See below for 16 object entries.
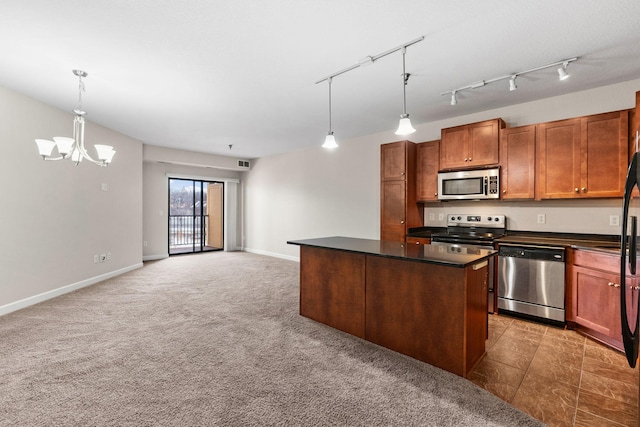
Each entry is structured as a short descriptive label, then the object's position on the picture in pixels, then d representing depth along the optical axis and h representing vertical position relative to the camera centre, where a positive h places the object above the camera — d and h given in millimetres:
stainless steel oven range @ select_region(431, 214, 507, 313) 3498 -296
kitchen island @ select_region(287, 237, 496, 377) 2176 -741
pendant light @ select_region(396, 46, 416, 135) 2623 +779
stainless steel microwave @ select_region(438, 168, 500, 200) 3723 +366
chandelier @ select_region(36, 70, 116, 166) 2701 +629
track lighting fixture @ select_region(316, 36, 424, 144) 2459 +1402
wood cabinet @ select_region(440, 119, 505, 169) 3703 +900
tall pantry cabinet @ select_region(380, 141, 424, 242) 4383 +308
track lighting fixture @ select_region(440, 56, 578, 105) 2699 +1396
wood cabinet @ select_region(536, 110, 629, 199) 2955 +601
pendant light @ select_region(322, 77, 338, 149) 3182 +774
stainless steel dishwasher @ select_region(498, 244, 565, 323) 3066 -770
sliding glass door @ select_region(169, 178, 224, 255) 8070 -126
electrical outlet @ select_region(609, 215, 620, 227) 3193 -95
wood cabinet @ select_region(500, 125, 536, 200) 3469 +618
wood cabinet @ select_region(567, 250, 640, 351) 2602 -799
